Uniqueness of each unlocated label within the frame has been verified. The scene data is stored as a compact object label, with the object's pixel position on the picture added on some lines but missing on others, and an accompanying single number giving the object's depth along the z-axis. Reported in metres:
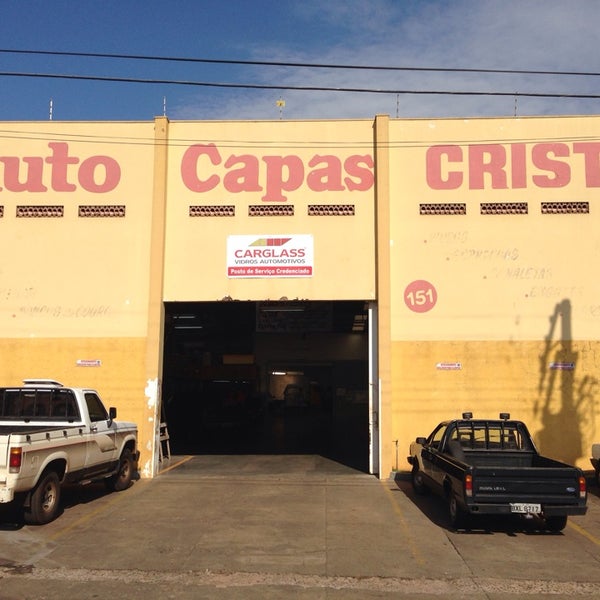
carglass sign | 14.88
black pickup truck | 8.66
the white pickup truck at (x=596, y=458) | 12.64
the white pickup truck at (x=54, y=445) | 8.68
